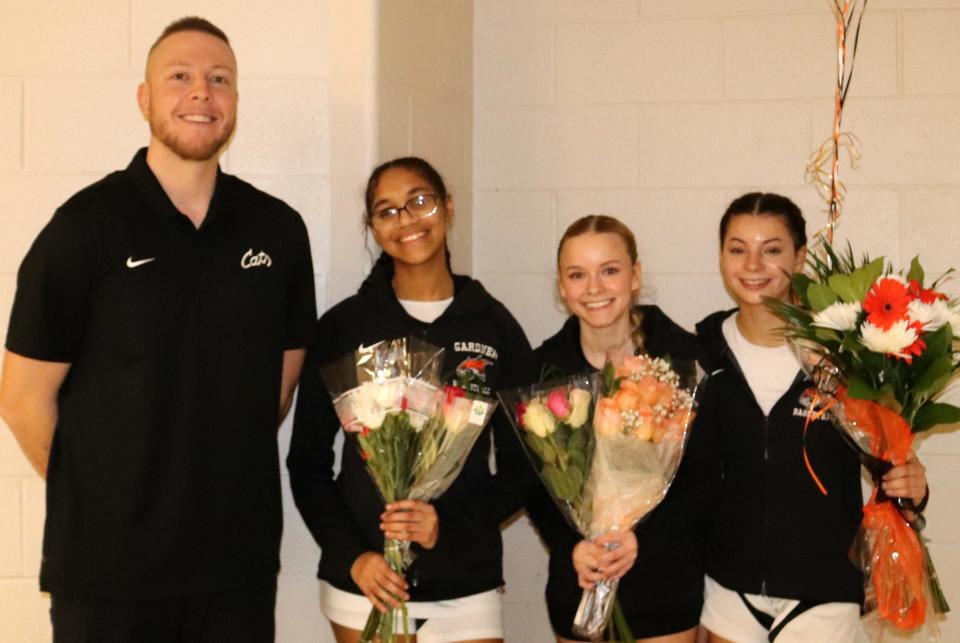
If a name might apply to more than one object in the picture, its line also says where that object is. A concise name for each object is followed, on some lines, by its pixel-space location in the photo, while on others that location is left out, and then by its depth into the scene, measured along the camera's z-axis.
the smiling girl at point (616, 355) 2.64
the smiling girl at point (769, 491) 2.68
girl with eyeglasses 2.63
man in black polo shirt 2.35
